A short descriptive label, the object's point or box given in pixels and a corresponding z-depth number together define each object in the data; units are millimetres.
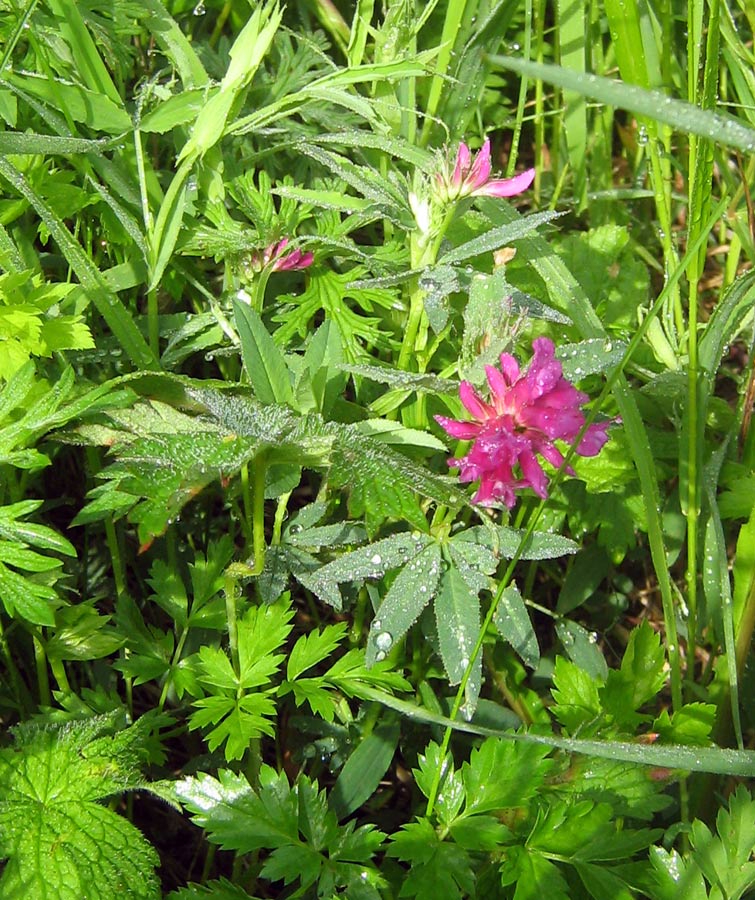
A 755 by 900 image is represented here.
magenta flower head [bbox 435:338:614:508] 303
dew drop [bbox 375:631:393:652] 324
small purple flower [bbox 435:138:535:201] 316
